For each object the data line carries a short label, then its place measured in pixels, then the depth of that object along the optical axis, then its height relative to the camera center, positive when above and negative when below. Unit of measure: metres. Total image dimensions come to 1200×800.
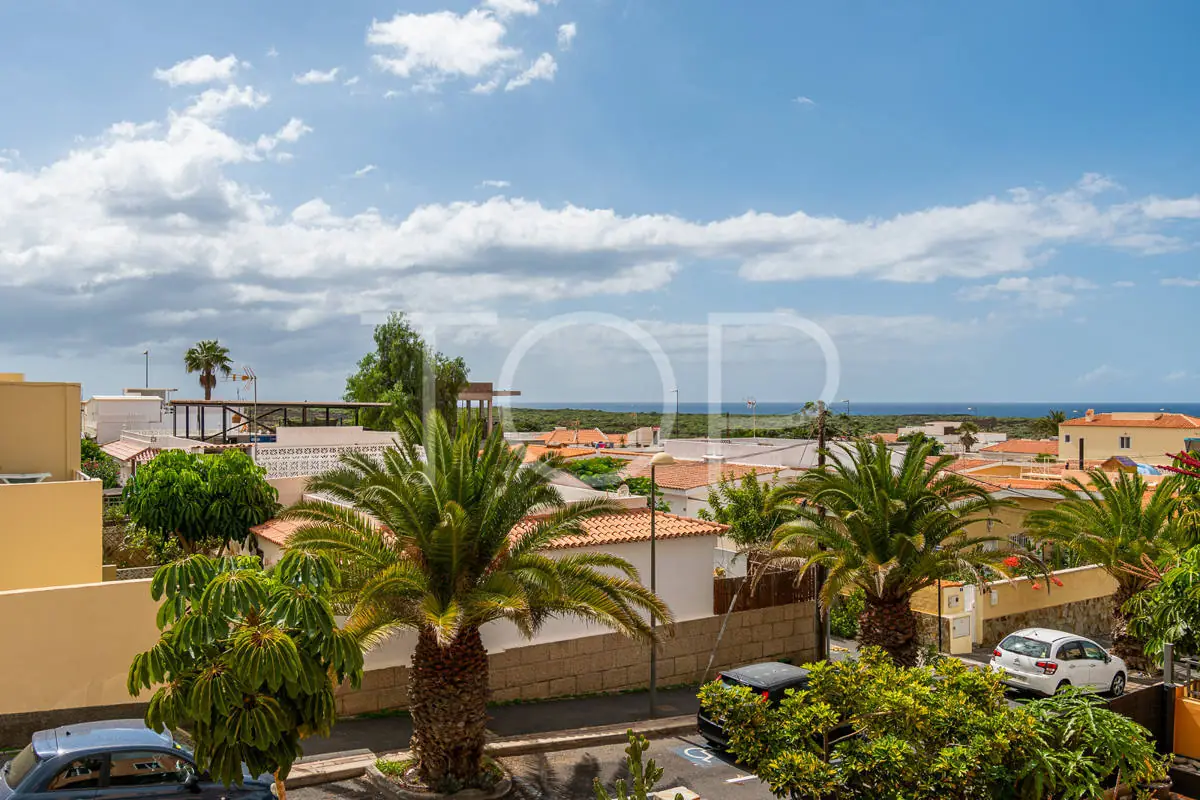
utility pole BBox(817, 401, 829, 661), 19.97 -5.04
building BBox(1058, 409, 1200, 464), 55.59 -2.22
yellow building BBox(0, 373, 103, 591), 15.45 -2.46
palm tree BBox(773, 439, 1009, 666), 17.28 -2.76
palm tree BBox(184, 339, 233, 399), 61.22 +2.55
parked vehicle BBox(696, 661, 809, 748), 14.84 -4.98
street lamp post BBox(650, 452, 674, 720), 15.69 -3.86
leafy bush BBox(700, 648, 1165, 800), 8.23 -3.37
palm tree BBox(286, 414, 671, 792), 12.34 -2.49
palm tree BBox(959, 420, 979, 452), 69.75 -2.97
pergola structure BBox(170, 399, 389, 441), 37.00 -0.67
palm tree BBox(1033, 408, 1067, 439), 89.69 -2.80
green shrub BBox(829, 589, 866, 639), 23.41 -5.97
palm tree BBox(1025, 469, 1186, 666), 21.88 -3.36
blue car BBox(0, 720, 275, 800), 8.95 -3.92
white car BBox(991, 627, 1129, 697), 17.92 -5.51
